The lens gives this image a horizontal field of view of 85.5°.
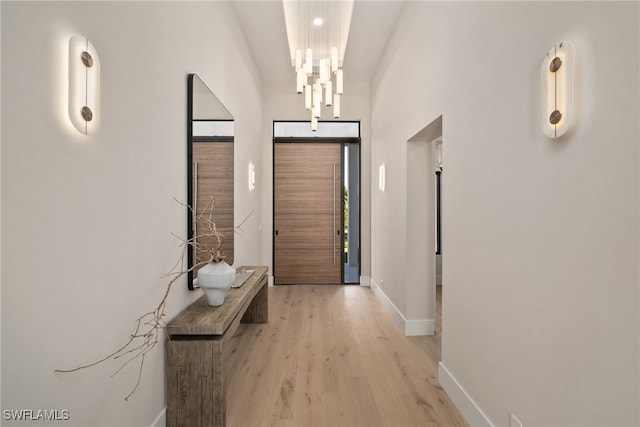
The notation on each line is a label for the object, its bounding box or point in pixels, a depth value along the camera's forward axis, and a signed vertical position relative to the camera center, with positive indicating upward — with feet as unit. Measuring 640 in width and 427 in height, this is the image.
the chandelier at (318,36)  11.50 +7.37
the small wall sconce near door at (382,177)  15.21 +1.65
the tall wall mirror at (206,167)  7.77 +1.17
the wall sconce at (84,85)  3.91 +1.50
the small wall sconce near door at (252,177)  15.31 +1.62
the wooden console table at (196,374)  6.22 -2.92
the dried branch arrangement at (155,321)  5.06 -1.82
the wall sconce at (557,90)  4.10 +1.54
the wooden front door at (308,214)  19.33 -0.06
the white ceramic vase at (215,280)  7.11 -1.40
